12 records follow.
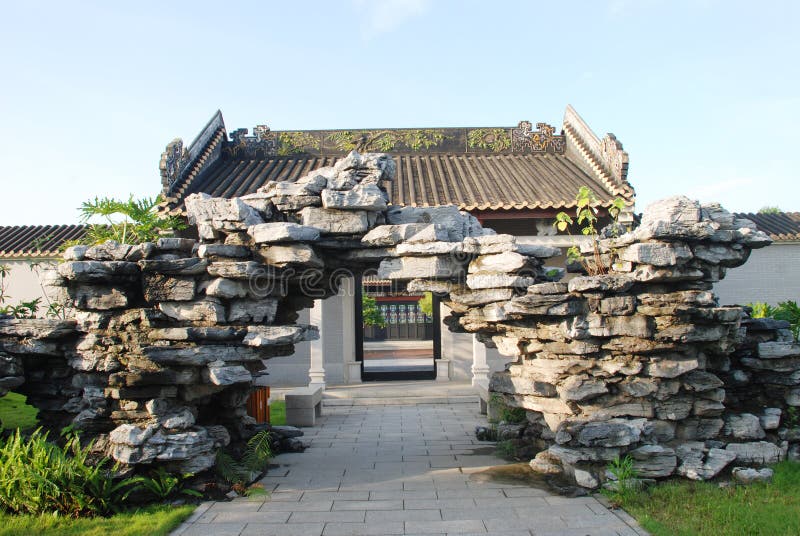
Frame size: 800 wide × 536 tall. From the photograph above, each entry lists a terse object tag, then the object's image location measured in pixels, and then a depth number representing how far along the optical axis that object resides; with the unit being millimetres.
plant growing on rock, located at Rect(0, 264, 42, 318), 7435
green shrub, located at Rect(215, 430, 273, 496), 6270
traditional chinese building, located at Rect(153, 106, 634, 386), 12102
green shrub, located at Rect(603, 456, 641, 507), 5699
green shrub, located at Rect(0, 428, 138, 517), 5383
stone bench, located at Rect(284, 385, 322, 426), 10273
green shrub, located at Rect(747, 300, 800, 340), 9820
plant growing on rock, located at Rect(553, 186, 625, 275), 6645
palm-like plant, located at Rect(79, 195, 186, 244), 7023
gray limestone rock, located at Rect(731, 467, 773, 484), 5938
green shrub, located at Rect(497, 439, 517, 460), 7629
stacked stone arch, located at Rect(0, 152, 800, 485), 6082
